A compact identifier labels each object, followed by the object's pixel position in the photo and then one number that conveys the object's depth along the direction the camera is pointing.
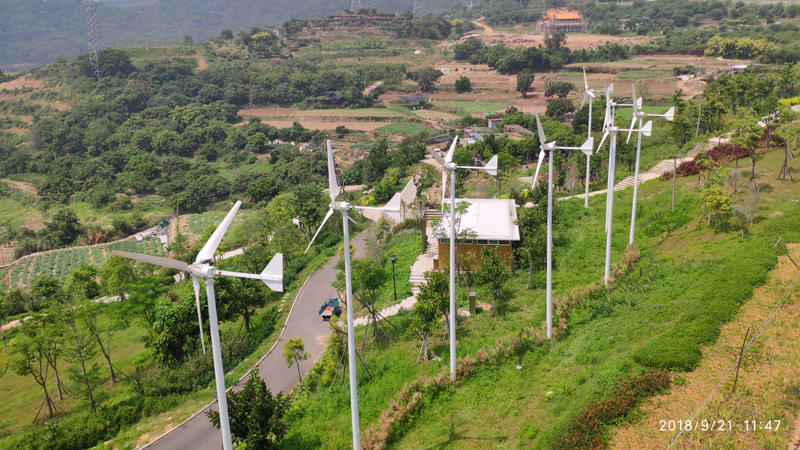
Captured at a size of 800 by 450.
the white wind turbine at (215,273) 13.05
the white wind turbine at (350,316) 16.25
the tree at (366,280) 26.88
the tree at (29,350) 24.39
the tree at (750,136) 33.03
